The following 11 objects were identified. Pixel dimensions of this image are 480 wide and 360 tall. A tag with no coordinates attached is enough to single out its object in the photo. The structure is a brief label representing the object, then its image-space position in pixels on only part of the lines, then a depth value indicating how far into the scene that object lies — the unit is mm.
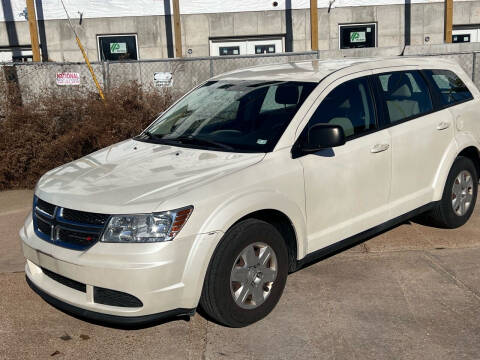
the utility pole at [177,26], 15669
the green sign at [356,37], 17109
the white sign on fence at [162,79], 11161
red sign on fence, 10555
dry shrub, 8258
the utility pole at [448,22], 15875
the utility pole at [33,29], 15208
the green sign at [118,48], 17109
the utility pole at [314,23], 15609
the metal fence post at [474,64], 12070
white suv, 3355
